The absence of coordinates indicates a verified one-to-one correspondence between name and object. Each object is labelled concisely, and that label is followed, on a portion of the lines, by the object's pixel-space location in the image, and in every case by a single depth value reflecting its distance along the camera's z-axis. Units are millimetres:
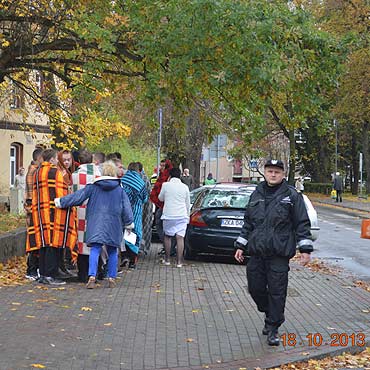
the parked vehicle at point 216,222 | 15336
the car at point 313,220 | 20083
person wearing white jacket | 14289
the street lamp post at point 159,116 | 24678
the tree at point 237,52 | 13141
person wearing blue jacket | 11086
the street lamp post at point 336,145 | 61441
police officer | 8062
